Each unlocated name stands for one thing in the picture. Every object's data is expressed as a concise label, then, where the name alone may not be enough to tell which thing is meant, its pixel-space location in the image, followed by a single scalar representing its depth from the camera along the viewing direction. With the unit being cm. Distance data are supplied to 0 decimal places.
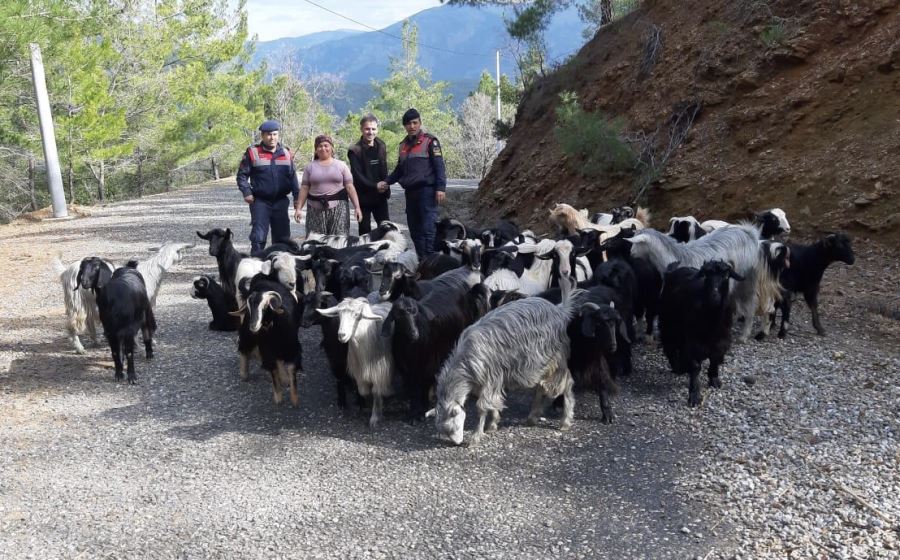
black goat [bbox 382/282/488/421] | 596
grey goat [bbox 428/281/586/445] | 574
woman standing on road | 926
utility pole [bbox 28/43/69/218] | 1778
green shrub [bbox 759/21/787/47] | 1223
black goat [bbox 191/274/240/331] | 845
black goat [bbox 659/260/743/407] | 627
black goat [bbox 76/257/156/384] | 708
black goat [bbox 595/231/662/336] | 762
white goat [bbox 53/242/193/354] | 786
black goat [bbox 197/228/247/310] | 876
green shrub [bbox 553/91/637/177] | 1270
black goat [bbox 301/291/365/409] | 622
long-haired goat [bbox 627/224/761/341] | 771
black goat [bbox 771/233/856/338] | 771
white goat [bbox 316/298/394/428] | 598
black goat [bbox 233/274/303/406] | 625
